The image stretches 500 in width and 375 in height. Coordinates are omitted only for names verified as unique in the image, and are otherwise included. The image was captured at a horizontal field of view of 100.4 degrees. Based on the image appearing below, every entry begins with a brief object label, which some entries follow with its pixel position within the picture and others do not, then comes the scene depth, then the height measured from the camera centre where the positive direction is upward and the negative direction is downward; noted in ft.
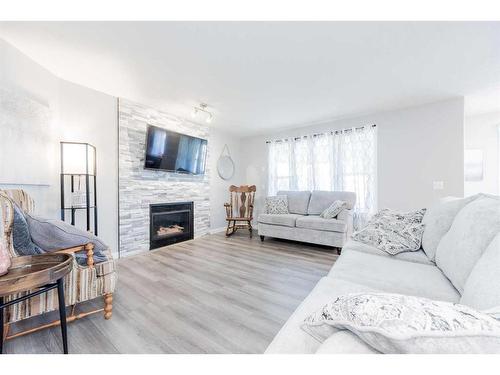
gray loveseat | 10.41 -1.85
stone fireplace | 9.74 -0.11
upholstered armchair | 4.23 -2.27
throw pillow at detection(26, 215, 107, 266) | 4.74 -1.13
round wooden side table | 3.15 -1.48
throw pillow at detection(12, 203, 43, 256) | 4.62 -1.15
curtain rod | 12.06 +3.44
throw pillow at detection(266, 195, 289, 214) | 13.28 -1.18
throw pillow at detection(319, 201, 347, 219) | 10.99 -1.19
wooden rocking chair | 13.92 -1.35
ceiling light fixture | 10.27 +4.03
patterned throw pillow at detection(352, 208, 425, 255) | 5.32 -1.22
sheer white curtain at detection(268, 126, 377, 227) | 11.89 +1.46
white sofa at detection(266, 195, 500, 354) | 2.23 -1.45
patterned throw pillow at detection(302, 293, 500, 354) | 1.37 -1.00
